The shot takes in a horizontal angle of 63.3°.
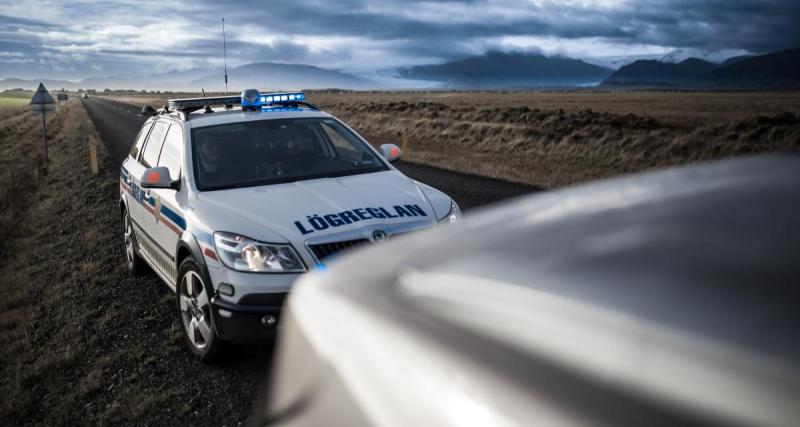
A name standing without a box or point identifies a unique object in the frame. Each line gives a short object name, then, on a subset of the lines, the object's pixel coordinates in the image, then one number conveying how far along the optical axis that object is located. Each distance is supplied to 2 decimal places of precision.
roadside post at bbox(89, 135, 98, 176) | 16.50
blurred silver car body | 0.73
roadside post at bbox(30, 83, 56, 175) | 21.08
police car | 4.01
